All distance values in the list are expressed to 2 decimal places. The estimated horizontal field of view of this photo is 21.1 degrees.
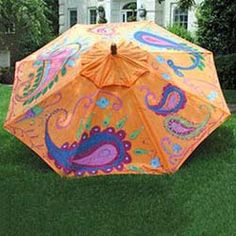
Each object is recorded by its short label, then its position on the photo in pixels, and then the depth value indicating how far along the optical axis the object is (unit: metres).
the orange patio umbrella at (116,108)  6.84
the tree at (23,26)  21.73
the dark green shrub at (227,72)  17.12
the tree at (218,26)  17.28
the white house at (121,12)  29.23
